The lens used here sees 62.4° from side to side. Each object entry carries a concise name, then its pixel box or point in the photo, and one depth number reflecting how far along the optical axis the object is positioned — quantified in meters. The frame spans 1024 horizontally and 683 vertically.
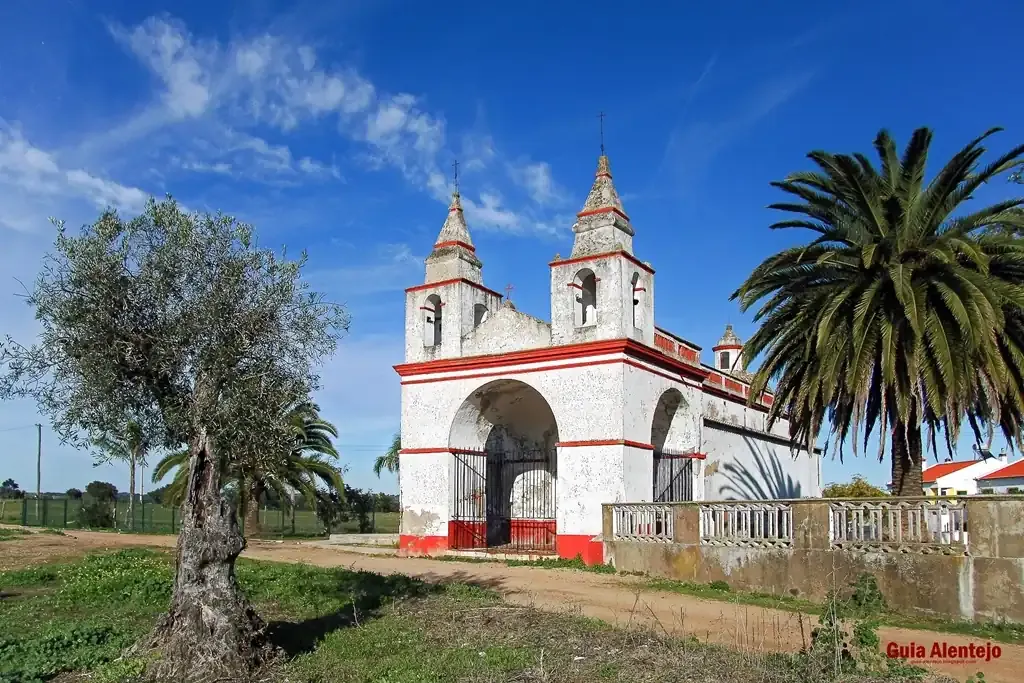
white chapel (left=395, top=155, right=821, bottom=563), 20.42
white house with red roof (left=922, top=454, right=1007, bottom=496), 61.25
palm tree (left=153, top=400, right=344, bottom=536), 27.70
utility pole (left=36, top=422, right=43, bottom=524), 55.88
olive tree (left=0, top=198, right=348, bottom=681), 8.73
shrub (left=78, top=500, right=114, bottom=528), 40.31
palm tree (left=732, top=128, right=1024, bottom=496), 14.78
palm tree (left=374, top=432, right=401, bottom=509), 42.94
